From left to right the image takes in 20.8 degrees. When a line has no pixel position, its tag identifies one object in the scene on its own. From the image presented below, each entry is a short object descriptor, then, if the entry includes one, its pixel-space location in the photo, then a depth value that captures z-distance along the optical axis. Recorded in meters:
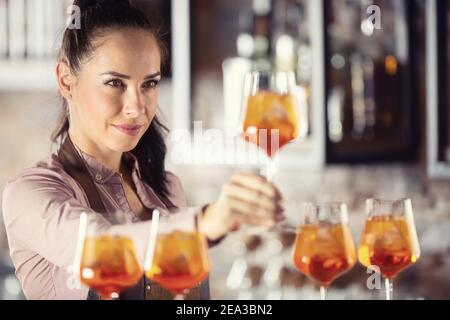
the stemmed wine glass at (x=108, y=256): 1.90
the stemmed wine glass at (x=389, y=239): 2.08
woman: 2.11
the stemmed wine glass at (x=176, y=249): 1.91
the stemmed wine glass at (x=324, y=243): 2.03
